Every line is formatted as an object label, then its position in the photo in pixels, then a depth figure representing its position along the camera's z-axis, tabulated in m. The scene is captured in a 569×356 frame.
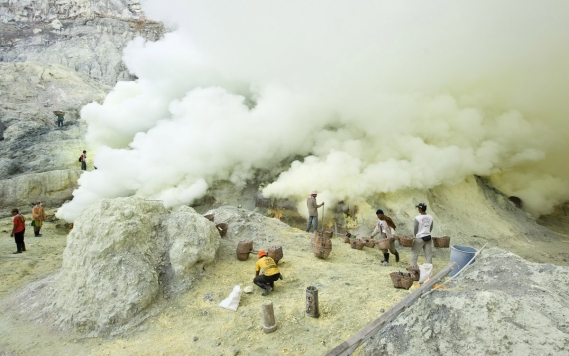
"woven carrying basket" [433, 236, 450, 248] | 7.03
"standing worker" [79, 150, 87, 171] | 13.39
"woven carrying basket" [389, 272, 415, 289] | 4.44
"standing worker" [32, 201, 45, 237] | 9.02
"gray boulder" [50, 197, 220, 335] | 4.32
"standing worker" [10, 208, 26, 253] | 7.30
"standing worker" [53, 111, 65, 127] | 15.77
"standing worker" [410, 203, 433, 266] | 5.10
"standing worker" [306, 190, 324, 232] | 8.70
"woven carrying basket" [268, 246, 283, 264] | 5.73
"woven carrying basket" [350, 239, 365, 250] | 7.38
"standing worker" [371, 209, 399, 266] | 5.97
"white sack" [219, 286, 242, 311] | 4.35
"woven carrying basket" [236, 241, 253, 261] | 5.89
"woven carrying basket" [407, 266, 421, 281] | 4.50
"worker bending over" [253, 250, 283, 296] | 4.65
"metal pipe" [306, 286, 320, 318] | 3.87
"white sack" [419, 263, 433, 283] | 4.46
